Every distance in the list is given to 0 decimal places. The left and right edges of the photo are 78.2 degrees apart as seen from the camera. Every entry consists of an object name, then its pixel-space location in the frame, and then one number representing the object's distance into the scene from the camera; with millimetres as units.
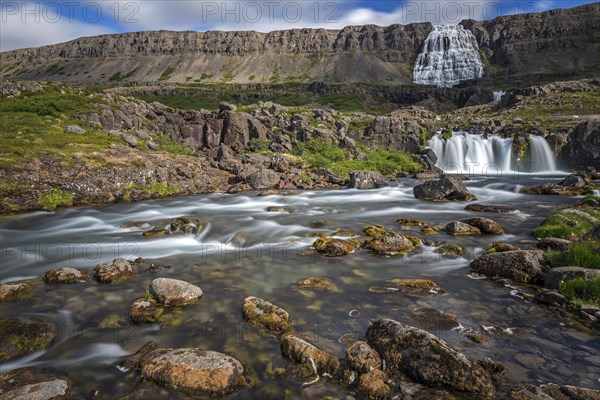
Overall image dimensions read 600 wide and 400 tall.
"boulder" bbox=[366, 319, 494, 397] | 5289
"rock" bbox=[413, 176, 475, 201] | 23250
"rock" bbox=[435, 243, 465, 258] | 12016
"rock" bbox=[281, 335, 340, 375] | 5988
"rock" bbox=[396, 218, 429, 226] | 16458
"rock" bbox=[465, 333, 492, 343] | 6824
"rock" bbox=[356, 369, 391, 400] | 5277
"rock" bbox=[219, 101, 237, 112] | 41344
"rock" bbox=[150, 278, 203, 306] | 8500
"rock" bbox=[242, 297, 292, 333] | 7512
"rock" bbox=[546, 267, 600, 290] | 8109
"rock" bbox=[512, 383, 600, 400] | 5012
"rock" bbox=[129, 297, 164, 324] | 7801
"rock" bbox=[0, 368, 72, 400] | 5273
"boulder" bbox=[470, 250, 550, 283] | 9453
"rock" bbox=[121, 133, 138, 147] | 28062
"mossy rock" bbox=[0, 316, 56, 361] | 6711
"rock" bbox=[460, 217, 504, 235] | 14445
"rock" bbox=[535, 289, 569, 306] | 8008
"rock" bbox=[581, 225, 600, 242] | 11037
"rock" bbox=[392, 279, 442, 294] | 9247
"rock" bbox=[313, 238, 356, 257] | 12336
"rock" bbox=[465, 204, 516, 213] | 19219
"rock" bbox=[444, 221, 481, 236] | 14239
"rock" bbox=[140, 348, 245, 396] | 5528
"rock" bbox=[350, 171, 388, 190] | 29141
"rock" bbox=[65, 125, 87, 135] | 27281
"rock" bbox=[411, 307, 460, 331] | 7352
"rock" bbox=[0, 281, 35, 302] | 8977
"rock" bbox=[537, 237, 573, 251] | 11312
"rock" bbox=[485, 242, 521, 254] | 11414
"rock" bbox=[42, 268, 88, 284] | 10047
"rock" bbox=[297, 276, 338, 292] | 9578
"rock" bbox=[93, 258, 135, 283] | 9938
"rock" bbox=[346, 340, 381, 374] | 5820
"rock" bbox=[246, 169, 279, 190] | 27500
